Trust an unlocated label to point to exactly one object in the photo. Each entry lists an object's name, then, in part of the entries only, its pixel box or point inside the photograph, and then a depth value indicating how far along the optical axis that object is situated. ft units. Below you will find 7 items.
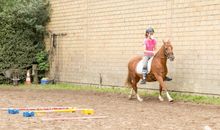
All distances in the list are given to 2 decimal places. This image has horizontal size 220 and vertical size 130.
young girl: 46.80
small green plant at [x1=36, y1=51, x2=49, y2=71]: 72.08
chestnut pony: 45.42
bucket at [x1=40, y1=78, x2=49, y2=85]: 70.64
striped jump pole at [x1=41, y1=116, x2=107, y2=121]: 32.44
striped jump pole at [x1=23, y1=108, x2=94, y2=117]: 33.23
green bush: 71.31
